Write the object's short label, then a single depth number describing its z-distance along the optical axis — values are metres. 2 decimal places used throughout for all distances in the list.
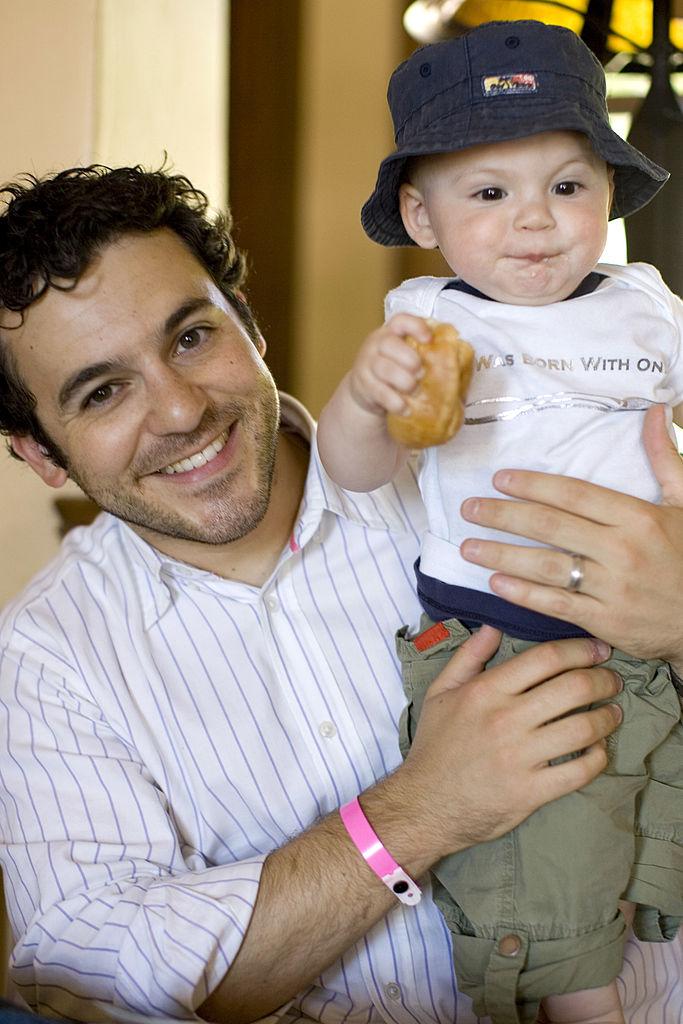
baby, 1.24
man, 1.34
